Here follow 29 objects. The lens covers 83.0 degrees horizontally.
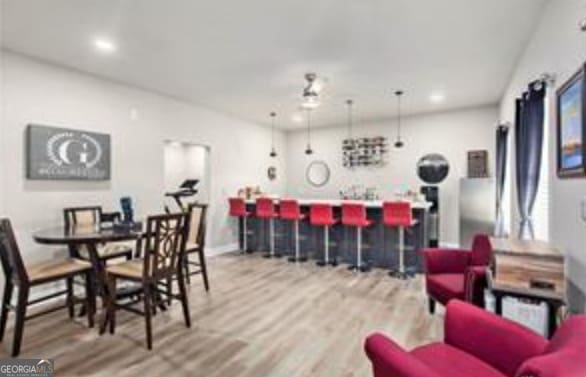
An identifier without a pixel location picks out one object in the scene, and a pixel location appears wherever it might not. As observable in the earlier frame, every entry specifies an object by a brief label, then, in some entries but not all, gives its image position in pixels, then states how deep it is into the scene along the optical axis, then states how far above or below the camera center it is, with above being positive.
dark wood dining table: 2.72 -0.44
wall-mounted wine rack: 7.20 +0.80
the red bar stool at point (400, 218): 4.58 -0.42
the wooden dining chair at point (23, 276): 2.61 -0.77
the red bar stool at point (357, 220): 4.94 -0.49
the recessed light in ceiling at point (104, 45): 3.28 +1.44
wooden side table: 1.94 -0.53
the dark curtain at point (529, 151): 2.65 +0.32
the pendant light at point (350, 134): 7.51 +1.22
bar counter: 4.96 -0.86
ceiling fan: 4.18 +1.42
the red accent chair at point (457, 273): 2.49 -0.76
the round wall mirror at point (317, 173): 7.99 +0.34
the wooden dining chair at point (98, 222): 3.63 -0.42
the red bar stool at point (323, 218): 5.22 -0.48
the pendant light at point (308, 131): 7.13 +1.38
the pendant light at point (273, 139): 7.76 +1.16
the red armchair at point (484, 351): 1.03 -0.70
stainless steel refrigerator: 5.70 -0.34
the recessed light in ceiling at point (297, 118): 6.85 +1.47
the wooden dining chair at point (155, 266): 2.82 -0.73
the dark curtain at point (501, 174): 4.62 +0.21
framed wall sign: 3.67 +0.38
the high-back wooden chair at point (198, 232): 4.14 -0.59
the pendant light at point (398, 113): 5.17 +1.48
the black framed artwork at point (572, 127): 1.84 +0.38
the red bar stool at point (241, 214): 6.22 -0.52
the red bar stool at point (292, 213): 5.53 -0.43
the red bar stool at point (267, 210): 5.82 -0.42
